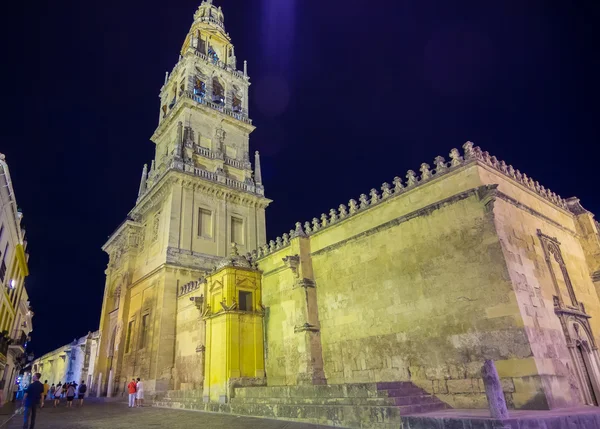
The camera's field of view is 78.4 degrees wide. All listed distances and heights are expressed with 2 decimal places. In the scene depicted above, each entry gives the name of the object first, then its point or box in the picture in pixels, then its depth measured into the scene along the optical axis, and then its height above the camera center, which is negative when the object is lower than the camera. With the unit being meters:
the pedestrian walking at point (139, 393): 16.91 -0.64
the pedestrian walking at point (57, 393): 19.75 -0.48
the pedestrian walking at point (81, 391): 19.15 -0.42
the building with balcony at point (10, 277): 17.50 +6.41
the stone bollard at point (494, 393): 6.48 -0.69
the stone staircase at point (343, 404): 8.45 -0.98
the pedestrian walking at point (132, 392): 16.45 -0.56
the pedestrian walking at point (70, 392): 17.68 -0.40
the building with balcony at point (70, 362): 31.91 +2.34
